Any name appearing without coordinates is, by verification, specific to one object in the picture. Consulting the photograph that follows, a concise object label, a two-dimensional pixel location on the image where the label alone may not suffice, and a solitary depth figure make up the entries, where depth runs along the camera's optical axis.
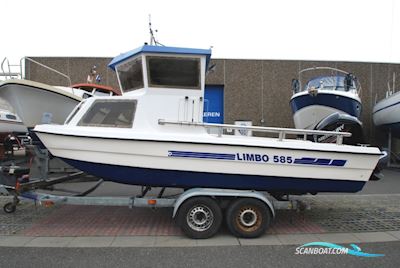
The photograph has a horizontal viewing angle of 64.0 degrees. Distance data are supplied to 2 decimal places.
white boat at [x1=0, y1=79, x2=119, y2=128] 6.85
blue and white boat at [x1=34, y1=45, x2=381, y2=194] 4.36
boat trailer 4.40
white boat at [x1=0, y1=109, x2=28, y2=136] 11.22
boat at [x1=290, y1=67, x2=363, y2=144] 9.65
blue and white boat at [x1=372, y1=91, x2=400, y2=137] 10.65
